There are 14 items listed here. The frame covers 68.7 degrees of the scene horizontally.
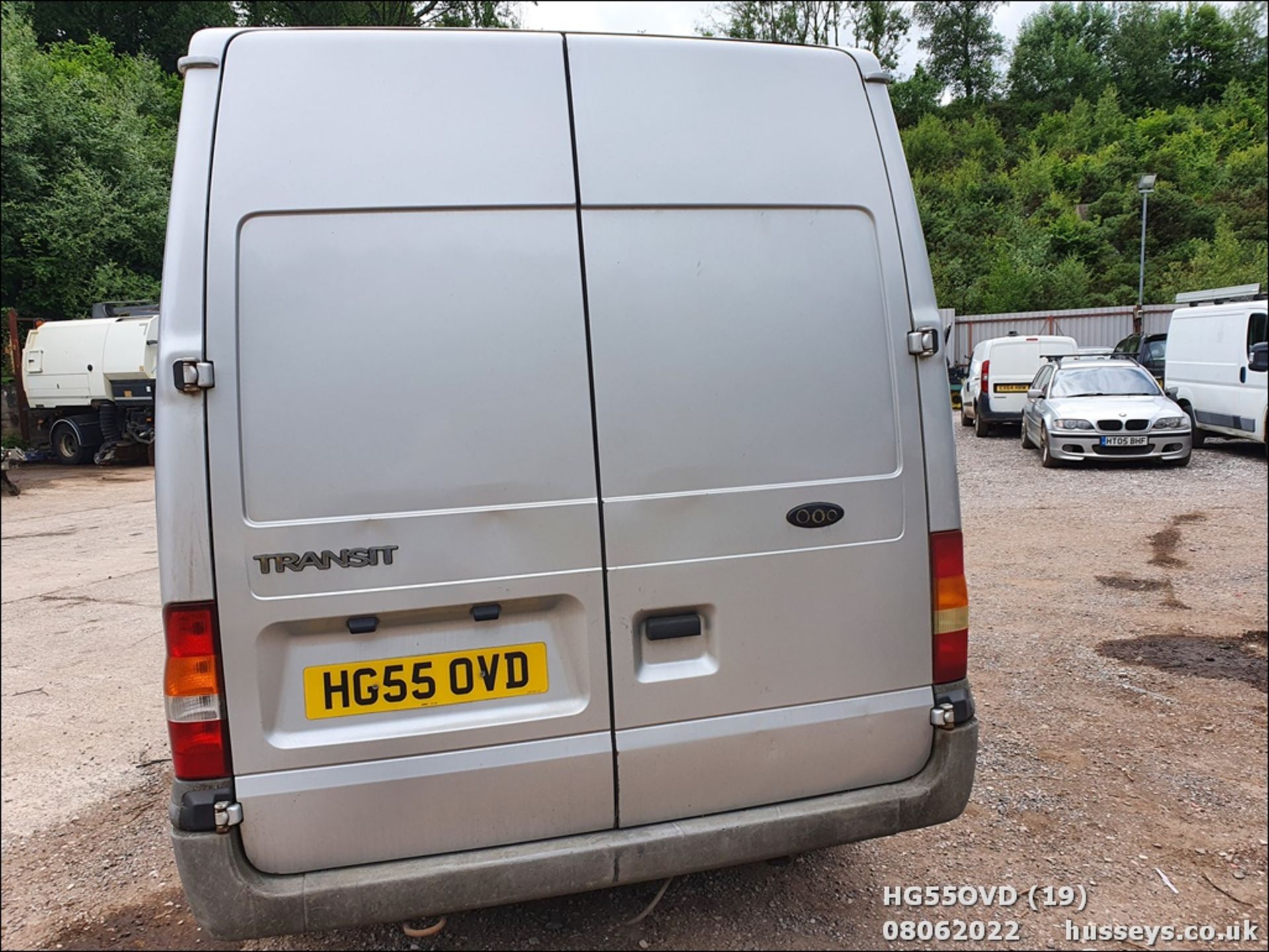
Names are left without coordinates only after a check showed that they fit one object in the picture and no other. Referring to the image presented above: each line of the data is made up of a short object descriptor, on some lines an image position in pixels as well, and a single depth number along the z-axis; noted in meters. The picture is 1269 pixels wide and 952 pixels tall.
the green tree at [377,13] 32.31
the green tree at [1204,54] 45.75
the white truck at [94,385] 18.62
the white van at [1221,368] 12.42
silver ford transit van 2.20
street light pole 24.58
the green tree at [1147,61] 46.47
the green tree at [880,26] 46.28
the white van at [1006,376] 16.92
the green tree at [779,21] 43.50
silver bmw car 12.36
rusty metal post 20.19
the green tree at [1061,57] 46.66
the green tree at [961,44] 49.56
